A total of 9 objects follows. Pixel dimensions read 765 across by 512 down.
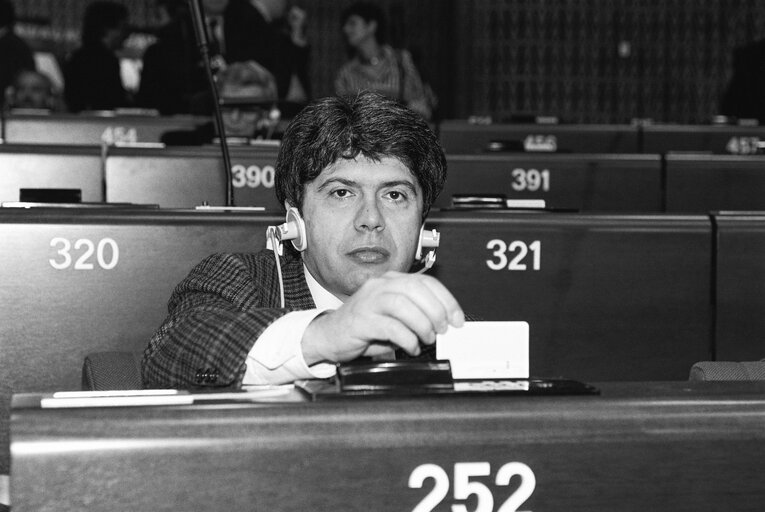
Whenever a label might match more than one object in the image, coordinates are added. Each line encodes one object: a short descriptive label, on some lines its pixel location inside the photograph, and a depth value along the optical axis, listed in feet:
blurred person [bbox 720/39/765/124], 43.22
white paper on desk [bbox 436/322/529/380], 5.24
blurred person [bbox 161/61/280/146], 22.54
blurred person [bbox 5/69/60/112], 33.40
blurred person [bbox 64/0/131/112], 36.36
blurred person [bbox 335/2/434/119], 35.75
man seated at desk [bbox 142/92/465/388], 8.78
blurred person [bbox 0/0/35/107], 37.51
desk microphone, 13.34
